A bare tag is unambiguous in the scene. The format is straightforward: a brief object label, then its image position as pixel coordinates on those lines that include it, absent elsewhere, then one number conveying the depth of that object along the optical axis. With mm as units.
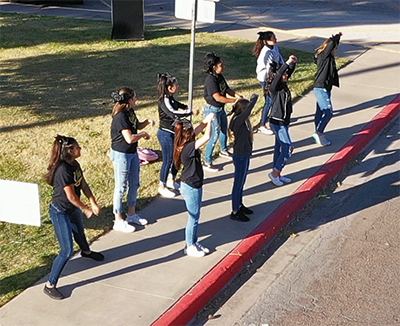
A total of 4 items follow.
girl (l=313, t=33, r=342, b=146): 11023
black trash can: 18031
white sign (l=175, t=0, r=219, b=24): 10539
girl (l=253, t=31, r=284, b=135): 11250
